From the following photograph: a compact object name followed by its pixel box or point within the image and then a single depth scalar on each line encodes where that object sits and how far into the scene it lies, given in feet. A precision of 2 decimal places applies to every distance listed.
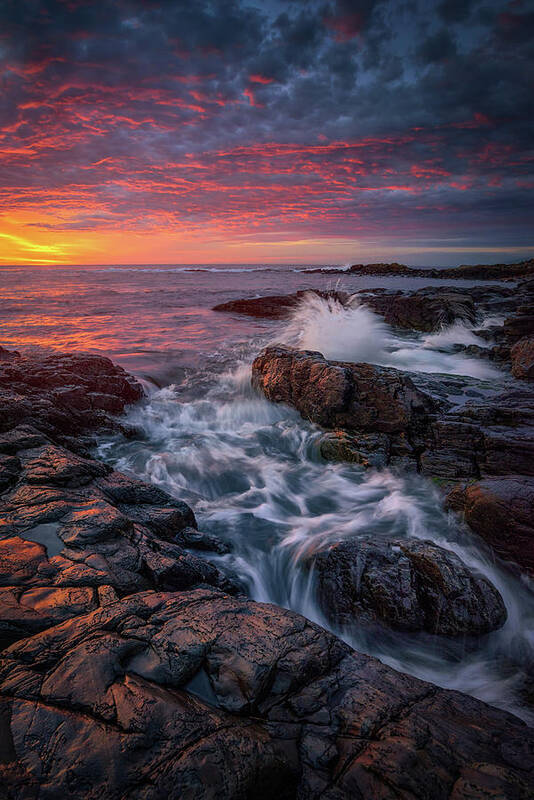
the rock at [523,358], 31.45
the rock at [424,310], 56.49
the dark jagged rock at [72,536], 8.53
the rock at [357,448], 22.61
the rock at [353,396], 23.90
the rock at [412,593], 12.74
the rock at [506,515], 14.94
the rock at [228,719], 5.64
